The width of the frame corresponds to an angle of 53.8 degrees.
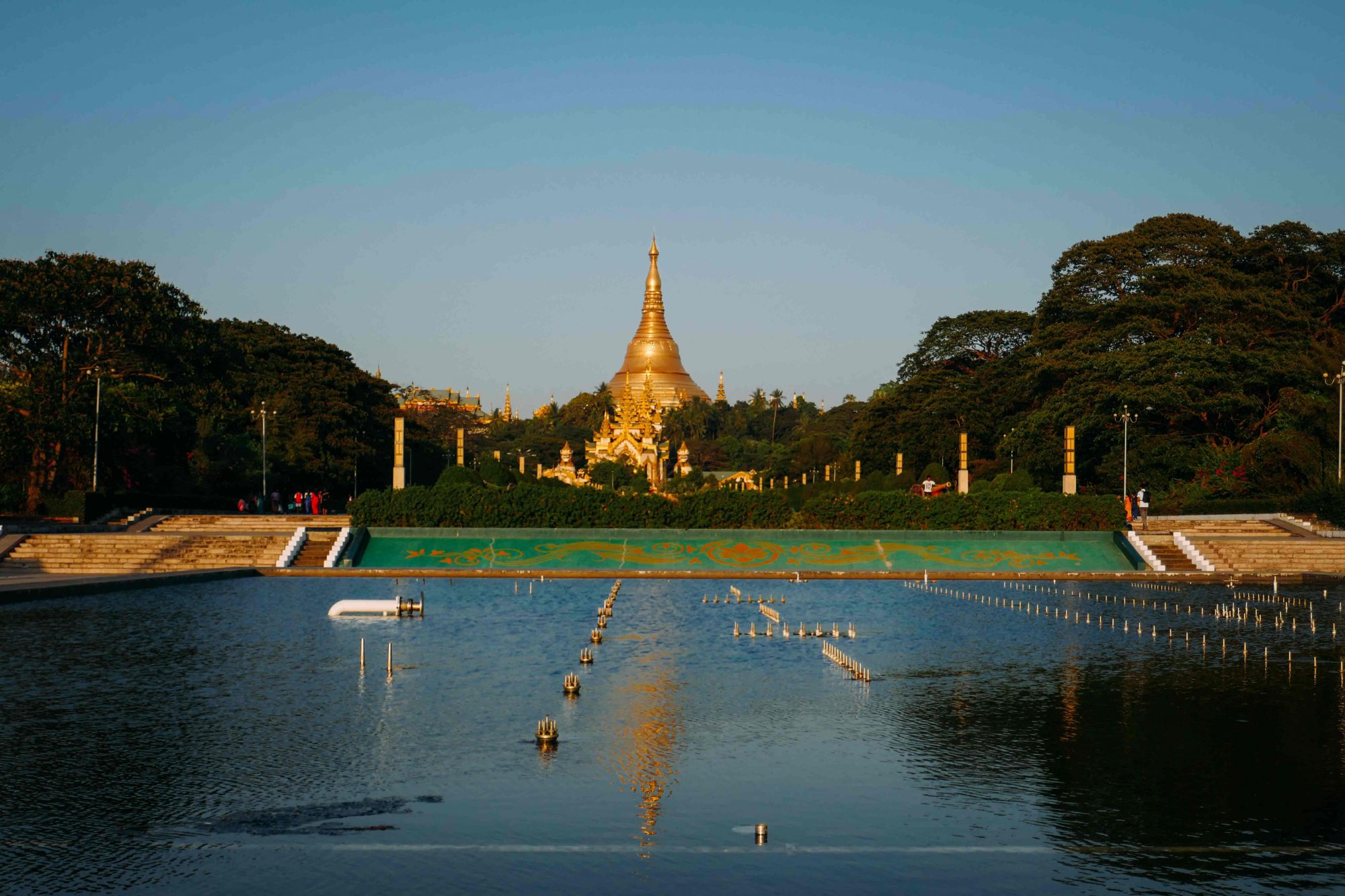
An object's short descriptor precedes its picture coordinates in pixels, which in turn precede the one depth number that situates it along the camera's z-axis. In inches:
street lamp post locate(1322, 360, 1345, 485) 1976.7
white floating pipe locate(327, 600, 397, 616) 1178.0
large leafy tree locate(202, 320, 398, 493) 2812.5
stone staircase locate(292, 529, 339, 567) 1679.4
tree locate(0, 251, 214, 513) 2048.5
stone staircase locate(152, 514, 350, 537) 1947.6
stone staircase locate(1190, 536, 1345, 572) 1670.8
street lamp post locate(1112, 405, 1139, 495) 2315.5
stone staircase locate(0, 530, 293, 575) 1599.4
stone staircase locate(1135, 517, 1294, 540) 1840.6
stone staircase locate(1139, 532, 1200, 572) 1684.3
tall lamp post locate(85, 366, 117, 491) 2052.2
